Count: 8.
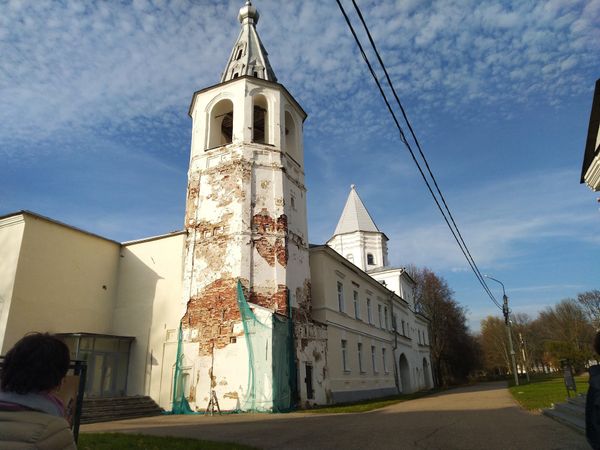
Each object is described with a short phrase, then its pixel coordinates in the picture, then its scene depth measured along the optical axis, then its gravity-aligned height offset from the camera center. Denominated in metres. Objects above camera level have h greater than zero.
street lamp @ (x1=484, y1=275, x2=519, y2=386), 33.78 +4.25
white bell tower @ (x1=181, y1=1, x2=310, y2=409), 18.64 +7.13
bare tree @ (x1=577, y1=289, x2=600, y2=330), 66.12 +9.22
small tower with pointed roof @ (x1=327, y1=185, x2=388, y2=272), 45.59 +13.02
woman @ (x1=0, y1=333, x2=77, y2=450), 2.09 -0.08
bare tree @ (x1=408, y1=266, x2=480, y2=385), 53.62 +5.05
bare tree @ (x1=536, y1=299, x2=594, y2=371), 52.50 +5.03
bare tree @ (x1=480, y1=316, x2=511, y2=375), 75.00 +3.59
